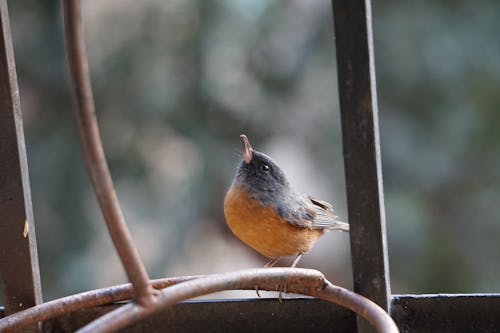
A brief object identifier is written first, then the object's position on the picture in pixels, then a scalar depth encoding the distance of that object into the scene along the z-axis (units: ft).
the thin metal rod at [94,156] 10.47
